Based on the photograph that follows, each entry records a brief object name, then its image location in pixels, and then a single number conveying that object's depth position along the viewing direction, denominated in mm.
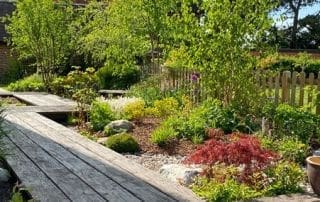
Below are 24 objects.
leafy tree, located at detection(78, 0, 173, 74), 13234
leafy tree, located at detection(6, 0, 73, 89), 15992
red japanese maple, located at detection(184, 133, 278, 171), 5118
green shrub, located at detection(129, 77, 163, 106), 11688
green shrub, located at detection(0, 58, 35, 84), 22562
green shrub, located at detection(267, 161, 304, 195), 5066
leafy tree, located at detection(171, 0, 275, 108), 9086
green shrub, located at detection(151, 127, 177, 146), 7629
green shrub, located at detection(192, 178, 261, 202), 4699
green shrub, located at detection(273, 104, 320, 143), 7465
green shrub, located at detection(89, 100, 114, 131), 9062
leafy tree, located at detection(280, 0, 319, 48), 43091
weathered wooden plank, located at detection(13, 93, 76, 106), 12531
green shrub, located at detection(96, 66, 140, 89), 16880
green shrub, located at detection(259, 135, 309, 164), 6547
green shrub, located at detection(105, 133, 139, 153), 7348
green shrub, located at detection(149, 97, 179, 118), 9984
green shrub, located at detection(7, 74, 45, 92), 16844
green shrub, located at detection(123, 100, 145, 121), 9727
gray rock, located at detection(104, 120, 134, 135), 8492
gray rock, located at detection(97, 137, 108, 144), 7691
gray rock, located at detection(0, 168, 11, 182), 5328
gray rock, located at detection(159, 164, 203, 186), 5391
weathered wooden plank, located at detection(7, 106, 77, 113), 10695
